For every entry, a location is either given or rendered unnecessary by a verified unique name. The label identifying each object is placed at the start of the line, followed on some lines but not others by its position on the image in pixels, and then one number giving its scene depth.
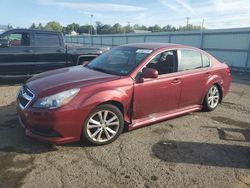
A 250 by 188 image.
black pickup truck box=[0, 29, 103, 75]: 6.25
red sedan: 2.86
